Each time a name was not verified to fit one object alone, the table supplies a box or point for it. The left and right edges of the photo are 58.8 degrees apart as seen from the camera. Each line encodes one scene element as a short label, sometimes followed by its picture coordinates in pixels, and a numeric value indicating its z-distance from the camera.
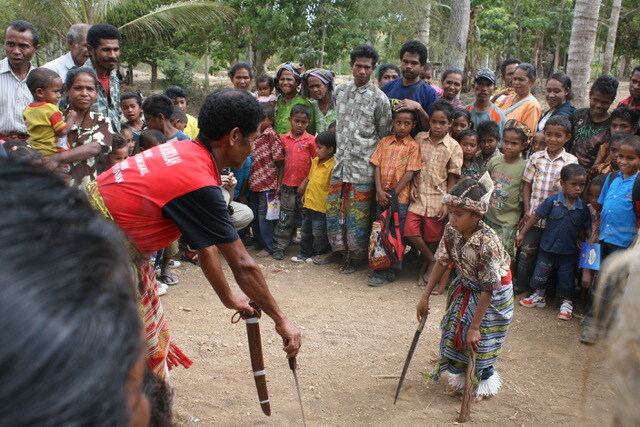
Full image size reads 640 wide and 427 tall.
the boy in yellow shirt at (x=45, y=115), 4.39
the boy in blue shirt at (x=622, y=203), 4.39
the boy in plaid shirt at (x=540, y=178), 5.03
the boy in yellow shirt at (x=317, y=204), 6.18
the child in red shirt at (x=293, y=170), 6.30
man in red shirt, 2.47
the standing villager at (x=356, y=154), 5.71
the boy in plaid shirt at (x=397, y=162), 5.60
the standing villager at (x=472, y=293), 3.38
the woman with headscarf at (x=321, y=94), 6.32
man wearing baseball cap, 5.77
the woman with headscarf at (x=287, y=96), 6.47
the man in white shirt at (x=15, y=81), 4.91
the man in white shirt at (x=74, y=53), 5.13
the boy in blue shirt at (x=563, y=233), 4.84
